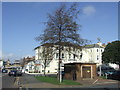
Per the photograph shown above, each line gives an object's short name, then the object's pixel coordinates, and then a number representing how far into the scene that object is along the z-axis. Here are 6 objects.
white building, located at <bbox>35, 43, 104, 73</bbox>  46.22
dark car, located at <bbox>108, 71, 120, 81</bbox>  19.25
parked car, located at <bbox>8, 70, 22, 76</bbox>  28.81
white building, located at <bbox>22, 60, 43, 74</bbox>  44.98
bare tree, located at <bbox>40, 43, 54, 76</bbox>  16.57
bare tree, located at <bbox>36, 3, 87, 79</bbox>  16.09
